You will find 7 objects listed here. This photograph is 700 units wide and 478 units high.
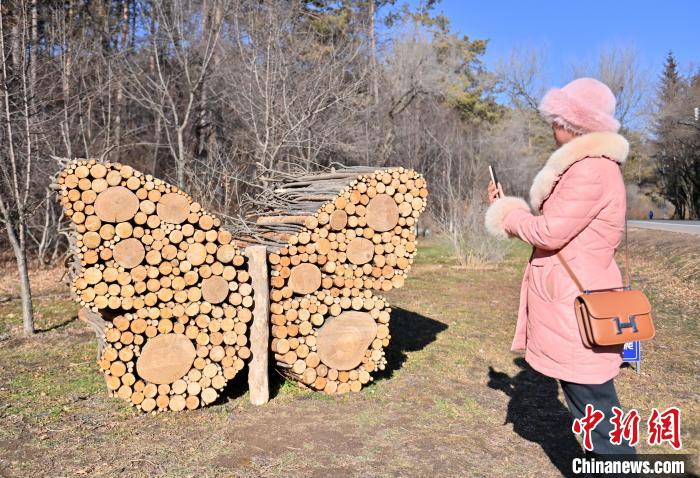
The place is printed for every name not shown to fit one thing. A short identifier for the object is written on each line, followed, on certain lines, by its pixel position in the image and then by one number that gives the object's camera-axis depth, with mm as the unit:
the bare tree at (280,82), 11133
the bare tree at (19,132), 7004
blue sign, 5180
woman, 2723
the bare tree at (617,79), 33406
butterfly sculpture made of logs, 4305
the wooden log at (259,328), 4676
